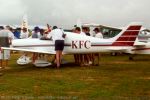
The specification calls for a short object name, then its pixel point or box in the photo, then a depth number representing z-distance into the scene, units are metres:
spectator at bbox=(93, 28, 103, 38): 10.02
